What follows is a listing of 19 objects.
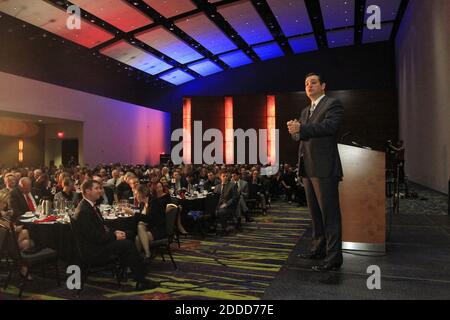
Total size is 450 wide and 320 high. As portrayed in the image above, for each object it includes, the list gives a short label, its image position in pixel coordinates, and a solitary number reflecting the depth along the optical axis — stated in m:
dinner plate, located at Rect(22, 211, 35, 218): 5.34
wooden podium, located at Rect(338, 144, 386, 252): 4.47
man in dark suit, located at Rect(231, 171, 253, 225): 8.04
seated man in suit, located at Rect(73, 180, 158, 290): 3.87
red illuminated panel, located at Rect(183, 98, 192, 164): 23.12
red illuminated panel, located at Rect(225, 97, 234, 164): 22.27
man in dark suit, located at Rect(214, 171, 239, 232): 7.50
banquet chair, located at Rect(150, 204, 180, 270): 4.90
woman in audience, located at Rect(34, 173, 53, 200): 7.79
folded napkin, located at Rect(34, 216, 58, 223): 4.78
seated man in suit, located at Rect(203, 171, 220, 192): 9.93
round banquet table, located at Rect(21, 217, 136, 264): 4.52
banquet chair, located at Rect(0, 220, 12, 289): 3.97
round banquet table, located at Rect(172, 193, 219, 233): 7.39
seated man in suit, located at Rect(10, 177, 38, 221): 5.55
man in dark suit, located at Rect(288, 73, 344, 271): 3.36
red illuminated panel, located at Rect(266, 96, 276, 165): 22.00
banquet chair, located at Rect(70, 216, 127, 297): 3.88
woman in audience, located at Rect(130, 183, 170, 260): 4.96
